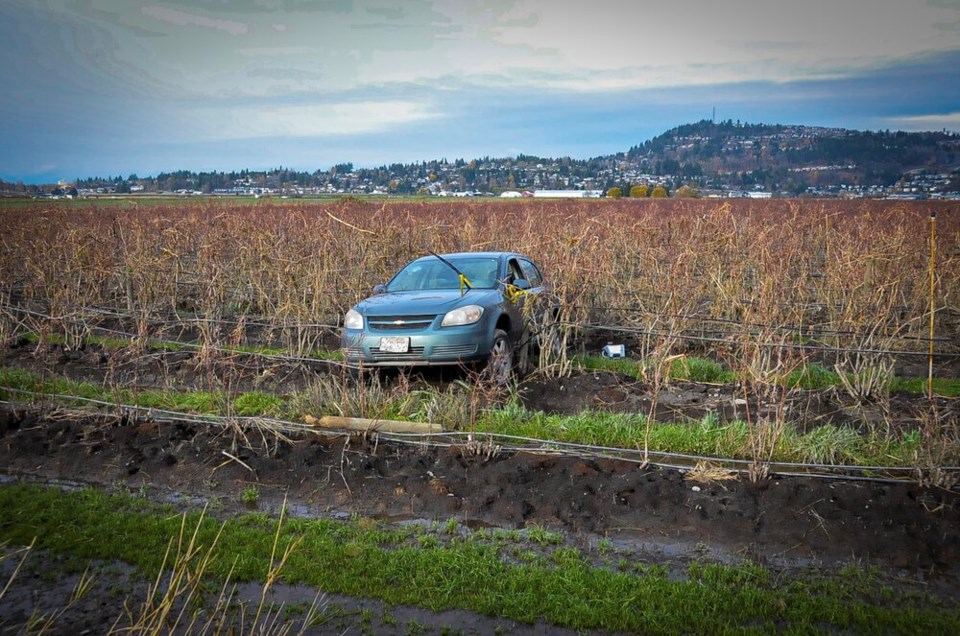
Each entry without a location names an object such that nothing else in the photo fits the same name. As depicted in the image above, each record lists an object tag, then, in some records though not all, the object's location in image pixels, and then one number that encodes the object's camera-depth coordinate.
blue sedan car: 9.49
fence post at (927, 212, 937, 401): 6.97
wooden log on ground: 7.57
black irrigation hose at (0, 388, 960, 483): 6.34
